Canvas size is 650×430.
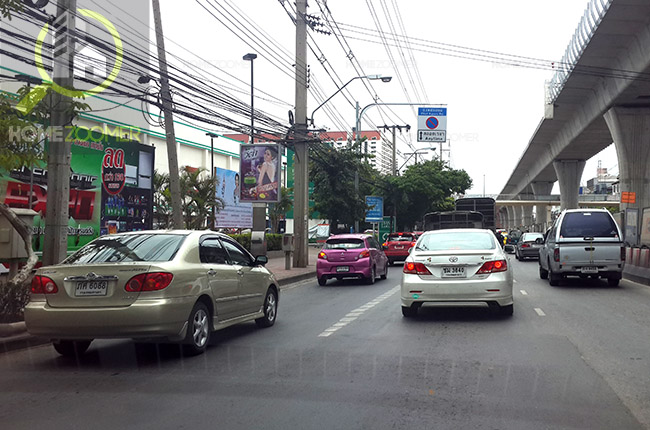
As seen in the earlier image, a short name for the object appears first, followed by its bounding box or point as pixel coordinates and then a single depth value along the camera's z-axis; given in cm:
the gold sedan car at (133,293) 669
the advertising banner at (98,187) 1578
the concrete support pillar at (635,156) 3391
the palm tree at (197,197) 3556
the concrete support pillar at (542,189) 7709
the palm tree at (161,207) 3406
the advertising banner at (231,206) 4375
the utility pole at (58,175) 1020
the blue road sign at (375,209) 3812
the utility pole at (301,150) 2295
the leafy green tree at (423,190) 4622
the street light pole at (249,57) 3296
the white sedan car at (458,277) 979
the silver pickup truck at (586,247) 1576
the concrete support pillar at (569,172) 5525
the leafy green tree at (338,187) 3142
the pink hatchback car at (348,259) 1833
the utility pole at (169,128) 1504
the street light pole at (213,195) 3531
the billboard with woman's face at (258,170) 2266
